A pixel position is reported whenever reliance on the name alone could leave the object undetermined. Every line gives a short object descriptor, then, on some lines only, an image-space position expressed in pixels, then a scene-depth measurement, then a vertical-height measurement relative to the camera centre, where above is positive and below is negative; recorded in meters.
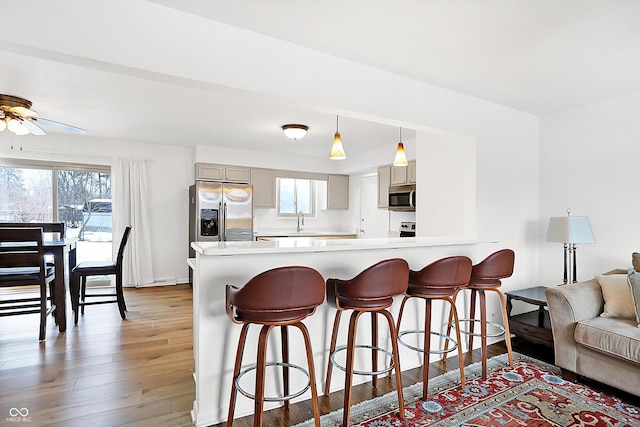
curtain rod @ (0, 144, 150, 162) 4.69 +0.88
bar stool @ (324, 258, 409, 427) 1.91 -0.48
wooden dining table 3.34 -0.72
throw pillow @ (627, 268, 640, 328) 2.28 -0.52
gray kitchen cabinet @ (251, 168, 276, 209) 5.89 +0.44
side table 2.89 -1.00
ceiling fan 3.19 +0.93
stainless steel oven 4.73 -0.24
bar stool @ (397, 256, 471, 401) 2.22 -0.47
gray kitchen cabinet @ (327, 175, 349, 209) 6.57 +0.40
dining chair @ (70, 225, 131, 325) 3.67 -0.68
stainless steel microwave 4.68 +0.21
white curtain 5.29 -0.04
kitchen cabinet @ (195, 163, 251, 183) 5.46 +0.66
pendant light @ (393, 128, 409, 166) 3.60 +0.59
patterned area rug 1.99 -1.23
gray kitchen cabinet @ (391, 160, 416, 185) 4.79 +0.57
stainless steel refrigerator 5.11 +0.01
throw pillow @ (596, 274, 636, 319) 2.43 -0.63
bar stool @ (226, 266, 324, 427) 1.67 -0.46
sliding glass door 4.84 +0.21
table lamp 2.92 -0.18
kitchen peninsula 1.98 -0.58
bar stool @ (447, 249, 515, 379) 2.51 -0.47
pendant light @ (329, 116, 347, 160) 3.29 +0.61
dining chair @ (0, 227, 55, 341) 3.00 -0.46
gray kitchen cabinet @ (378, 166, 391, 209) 5.32 +0.44
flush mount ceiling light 4.11 +1.00
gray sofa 2.15 -0.86
